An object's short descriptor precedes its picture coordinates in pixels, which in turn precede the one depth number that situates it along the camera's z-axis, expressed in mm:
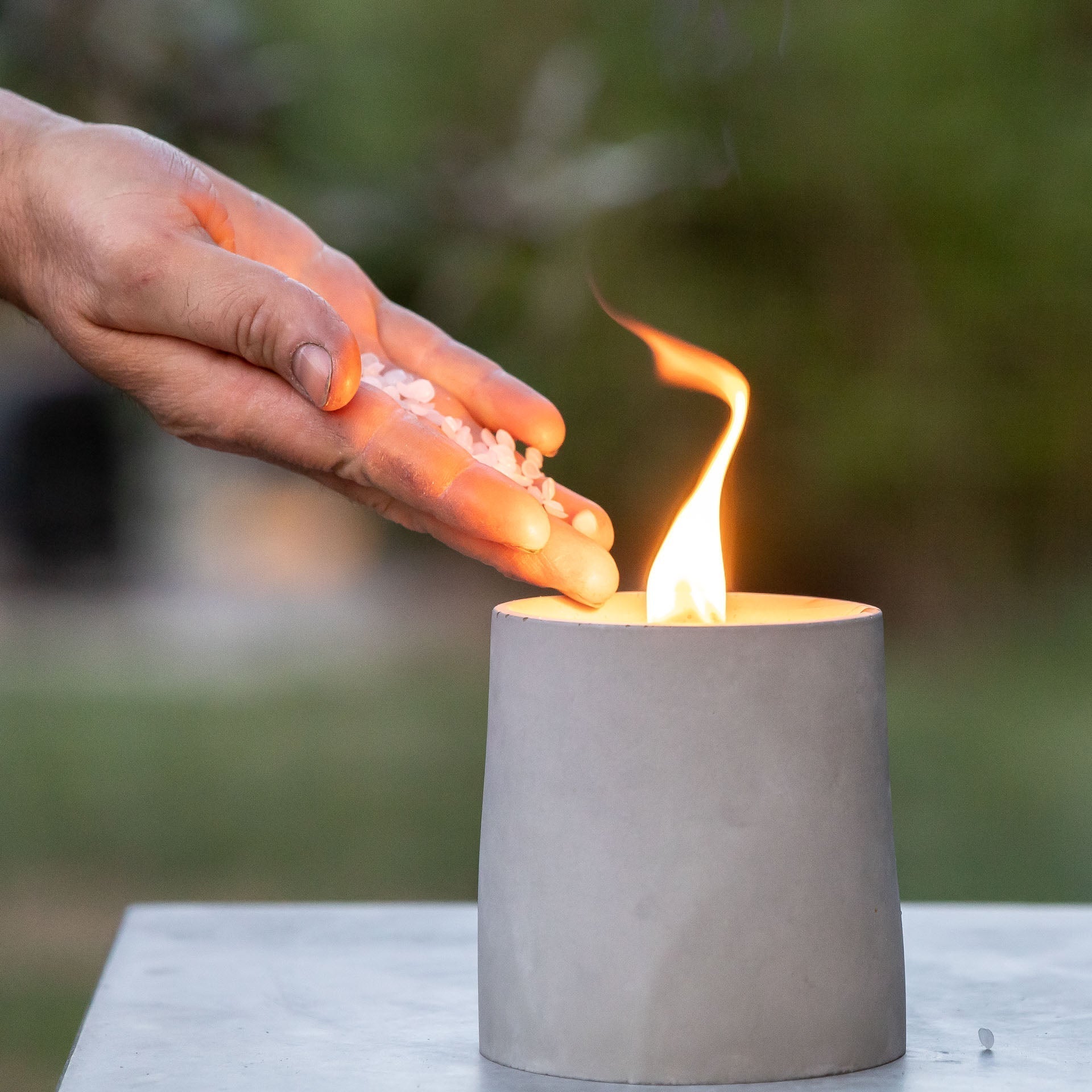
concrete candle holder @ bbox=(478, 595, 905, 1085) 1216
